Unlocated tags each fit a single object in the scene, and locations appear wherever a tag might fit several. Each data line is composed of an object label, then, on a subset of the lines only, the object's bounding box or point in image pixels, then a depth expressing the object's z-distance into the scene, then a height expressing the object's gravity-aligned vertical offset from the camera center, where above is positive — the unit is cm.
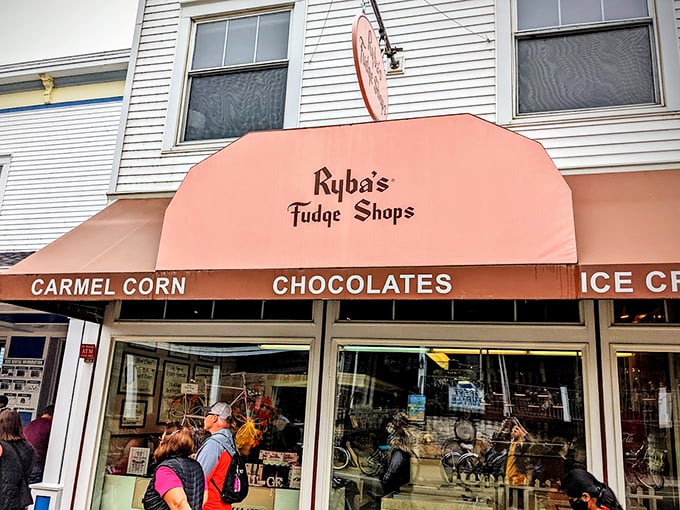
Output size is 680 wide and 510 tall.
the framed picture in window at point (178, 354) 684 +64
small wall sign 686 +60
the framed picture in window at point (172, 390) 686 +25
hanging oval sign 511 +308
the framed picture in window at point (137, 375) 700 +40
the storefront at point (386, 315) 478 +98
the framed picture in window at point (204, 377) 677 +40
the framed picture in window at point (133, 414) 693 -3
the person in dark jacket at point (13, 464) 572 -54
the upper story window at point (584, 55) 605 +373
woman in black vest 418 -44
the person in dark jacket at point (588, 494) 359 -33
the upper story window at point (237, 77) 723 +396
